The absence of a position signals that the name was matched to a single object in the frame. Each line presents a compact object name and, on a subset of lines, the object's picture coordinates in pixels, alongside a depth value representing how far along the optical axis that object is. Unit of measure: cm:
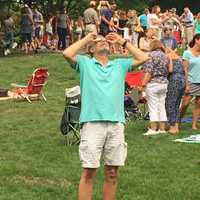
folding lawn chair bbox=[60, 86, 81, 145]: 1051
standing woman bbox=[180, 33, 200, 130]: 1216
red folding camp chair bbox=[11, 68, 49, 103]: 1623
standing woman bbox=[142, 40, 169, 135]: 1156
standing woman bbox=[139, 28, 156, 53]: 1194
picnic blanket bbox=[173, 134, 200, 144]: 1127
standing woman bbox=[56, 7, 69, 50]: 2670
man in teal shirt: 644
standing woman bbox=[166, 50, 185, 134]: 1200
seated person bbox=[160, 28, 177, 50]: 1290
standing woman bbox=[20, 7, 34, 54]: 2530
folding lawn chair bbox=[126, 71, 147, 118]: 1350
